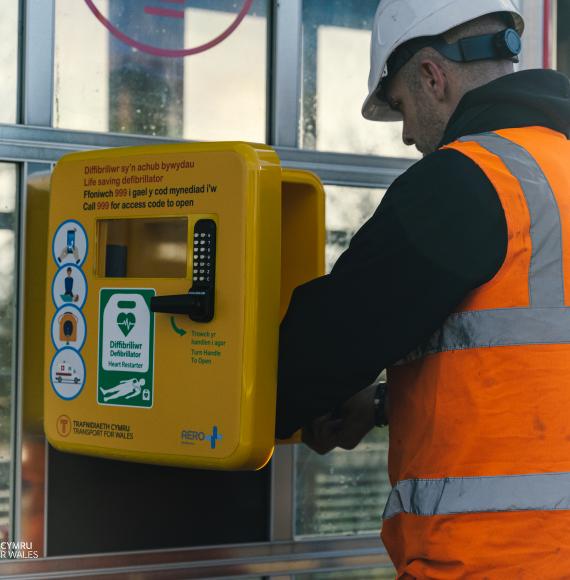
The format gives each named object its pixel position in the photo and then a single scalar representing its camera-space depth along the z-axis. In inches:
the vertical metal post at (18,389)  204.2
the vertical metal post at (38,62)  205.6
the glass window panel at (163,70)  210.7
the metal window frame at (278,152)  204.8
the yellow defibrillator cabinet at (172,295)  165.0
